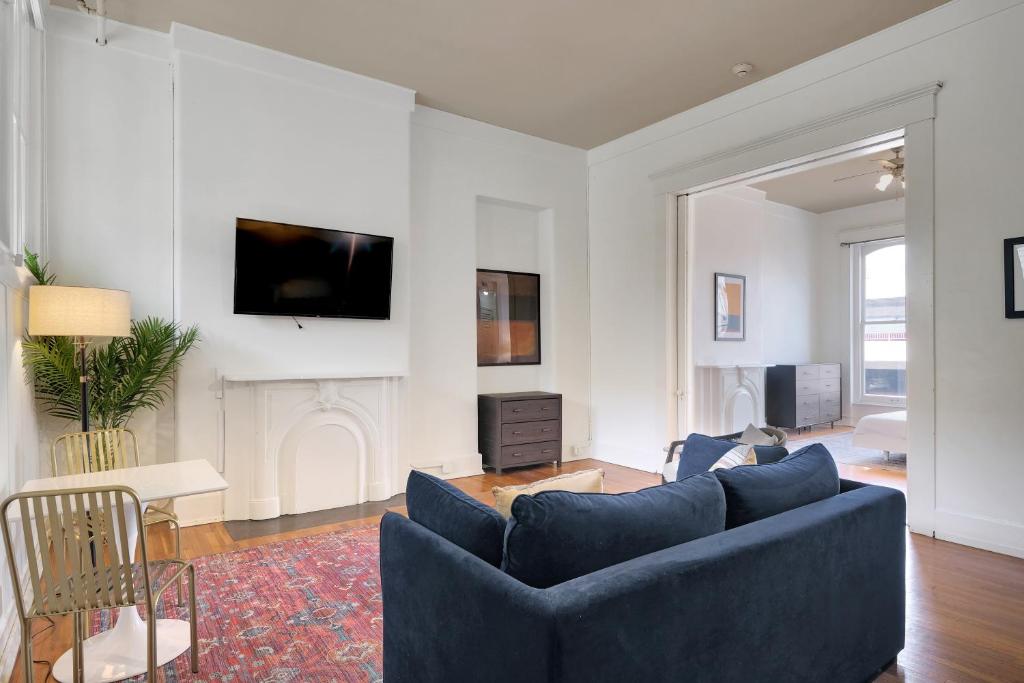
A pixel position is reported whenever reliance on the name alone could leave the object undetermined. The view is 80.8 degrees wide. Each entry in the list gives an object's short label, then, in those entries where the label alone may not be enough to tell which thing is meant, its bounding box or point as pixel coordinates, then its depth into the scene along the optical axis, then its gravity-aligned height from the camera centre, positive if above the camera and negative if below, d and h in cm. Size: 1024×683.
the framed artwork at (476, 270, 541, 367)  570 +22
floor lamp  275 +14
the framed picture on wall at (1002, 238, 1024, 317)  330 +37
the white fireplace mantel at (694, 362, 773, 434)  627 -62
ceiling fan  524 +151
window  798 +21
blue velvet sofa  131 -69
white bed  573 -90
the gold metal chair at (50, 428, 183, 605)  284 -54
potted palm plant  321 -16
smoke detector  431 +197
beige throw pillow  178 -45
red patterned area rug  223 -121
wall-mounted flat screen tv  407 +50
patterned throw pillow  234 -46
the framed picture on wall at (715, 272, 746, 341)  661 +37
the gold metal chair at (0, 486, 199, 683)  173 -68
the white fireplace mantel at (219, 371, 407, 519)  407 -71
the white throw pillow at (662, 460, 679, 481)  319 -70
